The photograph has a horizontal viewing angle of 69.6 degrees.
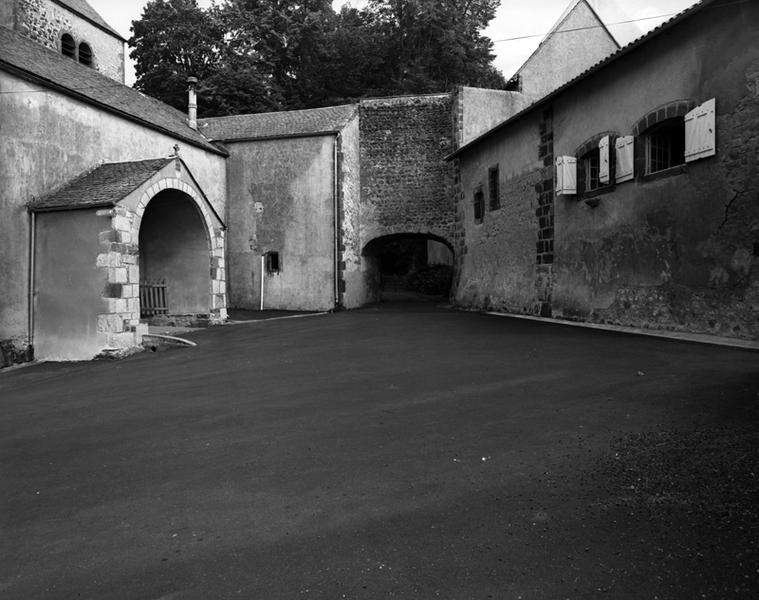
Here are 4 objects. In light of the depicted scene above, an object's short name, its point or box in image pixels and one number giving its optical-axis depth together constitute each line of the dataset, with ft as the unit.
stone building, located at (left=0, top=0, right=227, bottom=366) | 31.37
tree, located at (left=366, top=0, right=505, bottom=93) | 99.66
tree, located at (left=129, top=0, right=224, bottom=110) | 98.94
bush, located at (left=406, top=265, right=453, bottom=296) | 91.30
